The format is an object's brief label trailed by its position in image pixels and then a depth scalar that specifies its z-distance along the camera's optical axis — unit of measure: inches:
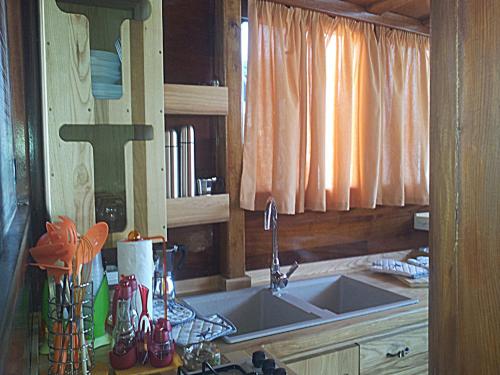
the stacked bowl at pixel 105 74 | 57.8
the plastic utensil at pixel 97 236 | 45.9
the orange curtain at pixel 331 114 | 83.0
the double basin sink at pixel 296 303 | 70.8
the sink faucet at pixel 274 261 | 80.5
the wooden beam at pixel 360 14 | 86.2
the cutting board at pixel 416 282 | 82.6
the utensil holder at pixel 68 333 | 42.9
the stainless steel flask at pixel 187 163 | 74.2
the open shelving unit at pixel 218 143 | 76.0
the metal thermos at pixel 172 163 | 72.4
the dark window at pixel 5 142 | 34.7
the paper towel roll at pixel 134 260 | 53.9
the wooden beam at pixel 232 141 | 78.7
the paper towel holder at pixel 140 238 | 54.3
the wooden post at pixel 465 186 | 16.3
